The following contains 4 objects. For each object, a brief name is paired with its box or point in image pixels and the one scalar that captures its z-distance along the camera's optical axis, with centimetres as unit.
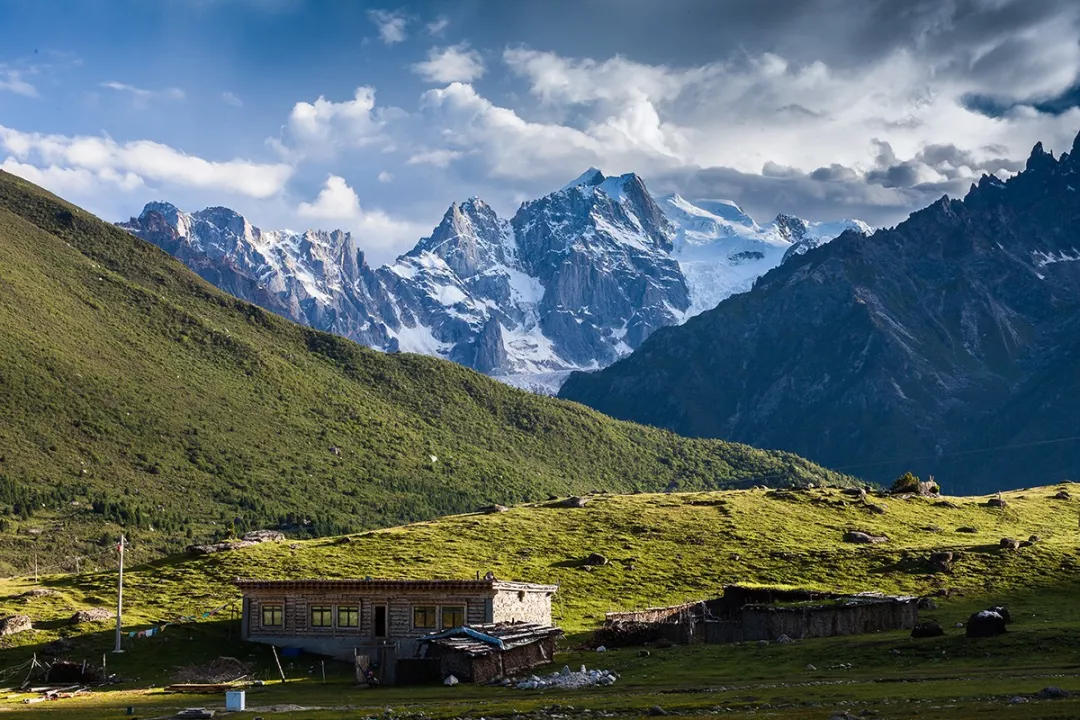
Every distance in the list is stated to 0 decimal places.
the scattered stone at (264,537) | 14341
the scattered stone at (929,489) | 17174
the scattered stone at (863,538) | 13788
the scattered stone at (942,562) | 11894
